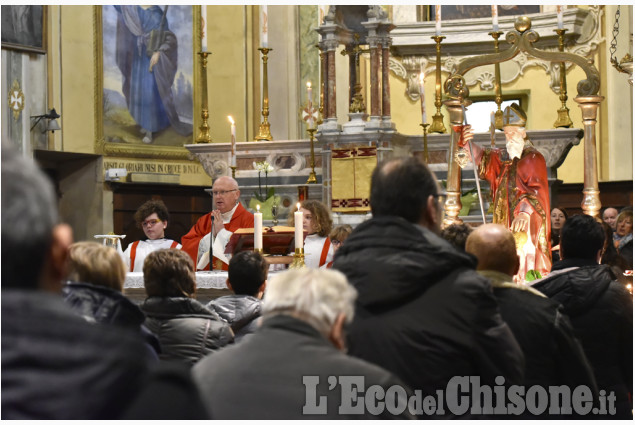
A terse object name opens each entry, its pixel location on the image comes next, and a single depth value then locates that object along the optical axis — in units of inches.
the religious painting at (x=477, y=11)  617.3
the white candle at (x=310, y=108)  439.3
